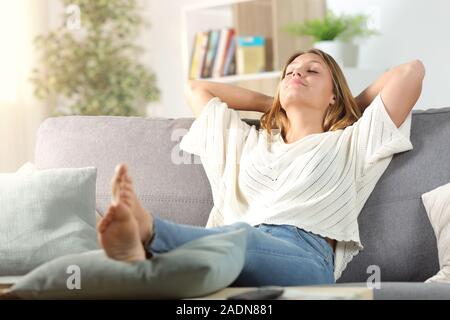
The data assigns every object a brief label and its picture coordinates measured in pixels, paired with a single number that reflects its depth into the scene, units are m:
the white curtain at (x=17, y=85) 4.60
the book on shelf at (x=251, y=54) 4.67
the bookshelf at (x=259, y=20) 4.54
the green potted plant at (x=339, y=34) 4.02
